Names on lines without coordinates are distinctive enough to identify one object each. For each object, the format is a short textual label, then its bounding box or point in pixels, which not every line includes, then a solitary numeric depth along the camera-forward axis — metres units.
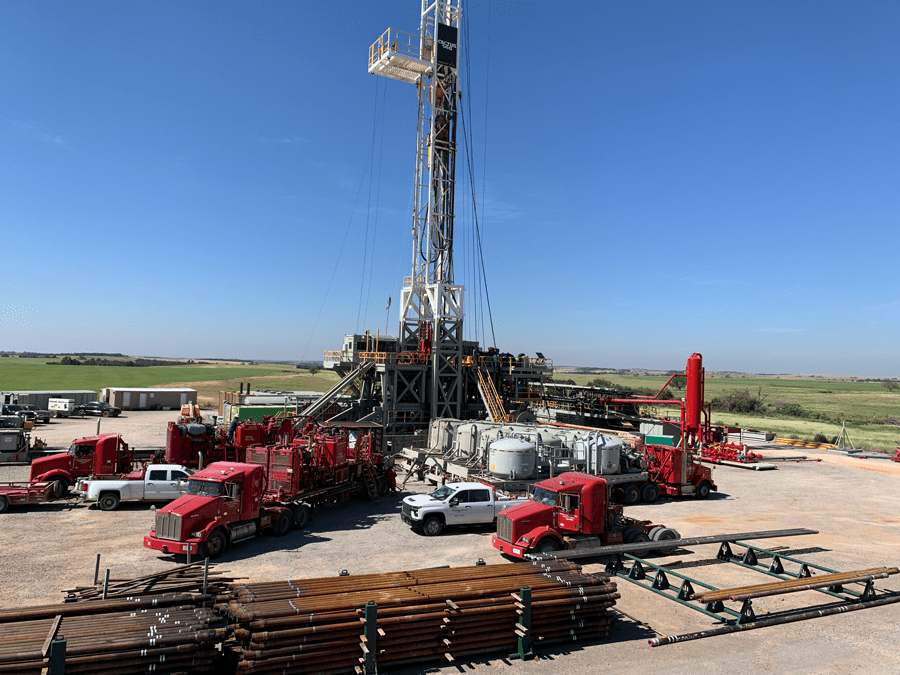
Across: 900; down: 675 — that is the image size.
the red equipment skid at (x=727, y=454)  38.47
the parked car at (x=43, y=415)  48.28
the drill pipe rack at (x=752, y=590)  12.09
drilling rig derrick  39.19
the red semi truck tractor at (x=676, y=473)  26.23
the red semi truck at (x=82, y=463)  22.95
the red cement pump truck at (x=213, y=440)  25.64
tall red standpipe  25.78
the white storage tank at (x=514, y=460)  24.01
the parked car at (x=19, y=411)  43.04
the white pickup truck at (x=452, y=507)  18.89
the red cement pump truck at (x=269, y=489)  15.81
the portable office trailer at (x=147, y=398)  62.16
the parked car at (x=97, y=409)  54.88
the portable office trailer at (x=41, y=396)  49.70
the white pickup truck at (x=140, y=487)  21.50
